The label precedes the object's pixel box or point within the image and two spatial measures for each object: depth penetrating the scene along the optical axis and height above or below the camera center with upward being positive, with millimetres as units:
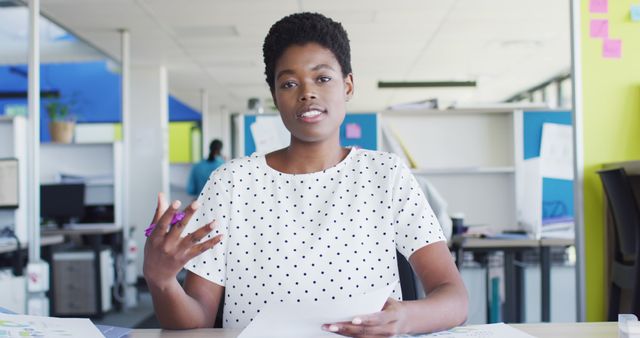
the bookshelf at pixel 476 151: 4516 +191
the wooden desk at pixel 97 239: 5551 -483
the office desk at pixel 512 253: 3713 -403
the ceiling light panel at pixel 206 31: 6916 +1543
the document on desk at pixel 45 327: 1045 -223
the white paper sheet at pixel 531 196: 4202 -109
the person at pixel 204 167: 8469 +195
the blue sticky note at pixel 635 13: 3002 +707
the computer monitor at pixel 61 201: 5793 -137
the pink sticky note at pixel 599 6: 3016 +742
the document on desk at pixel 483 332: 1104 -248
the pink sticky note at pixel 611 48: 3008 +559
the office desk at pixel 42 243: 3822 -358
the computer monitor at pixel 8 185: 4164 +3
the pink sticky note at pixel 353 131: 4566 +327
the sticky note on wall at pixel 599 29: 3010 +642
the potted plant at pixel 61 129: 6316 +512
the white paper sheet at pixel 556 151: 4340 +173
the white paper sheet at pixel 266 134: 4598 +319
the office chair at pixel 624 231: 2619 -206
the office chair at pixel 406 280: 1480 -215
